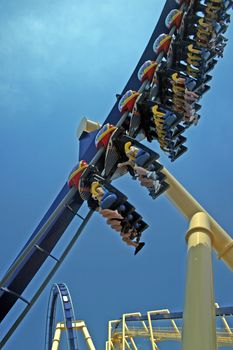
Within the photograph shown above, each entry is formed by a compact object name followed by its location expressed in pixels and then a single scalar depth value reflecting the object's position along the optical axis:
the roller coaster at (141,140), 5.73
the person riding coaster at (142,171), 5.65
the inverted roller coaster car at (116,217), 5.64
